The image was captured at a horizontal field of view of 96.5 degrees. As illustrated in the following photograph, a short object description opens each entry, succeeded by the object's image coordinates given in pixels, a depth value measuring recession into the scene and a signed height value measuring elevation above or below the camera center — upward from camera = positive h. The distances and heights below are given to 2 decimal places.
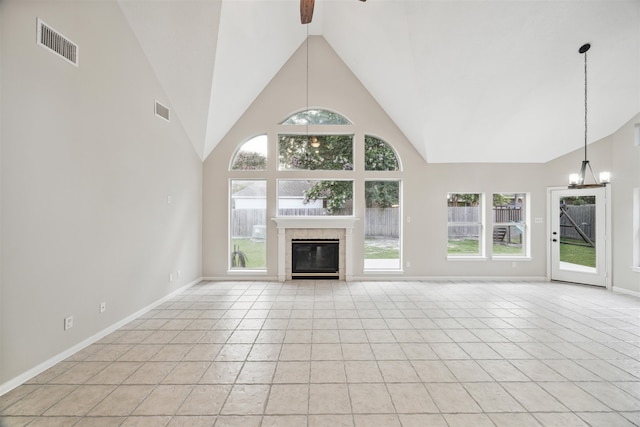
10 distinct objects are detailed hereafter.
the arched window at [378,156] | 6.24 +1.30
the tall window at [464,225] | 6.29 -0.21
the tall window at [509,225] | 6.31 -0.20
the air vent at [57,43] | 2.60 +1.65
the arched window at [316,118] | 6.18 +2.10
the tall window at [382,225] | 6.25 -0.21
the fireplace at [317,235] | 6.05 -0.43
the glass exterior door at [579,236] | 5.62 -0.41
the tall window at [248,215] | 6.21 +0.00
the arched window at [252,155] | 6.17 +1.29
